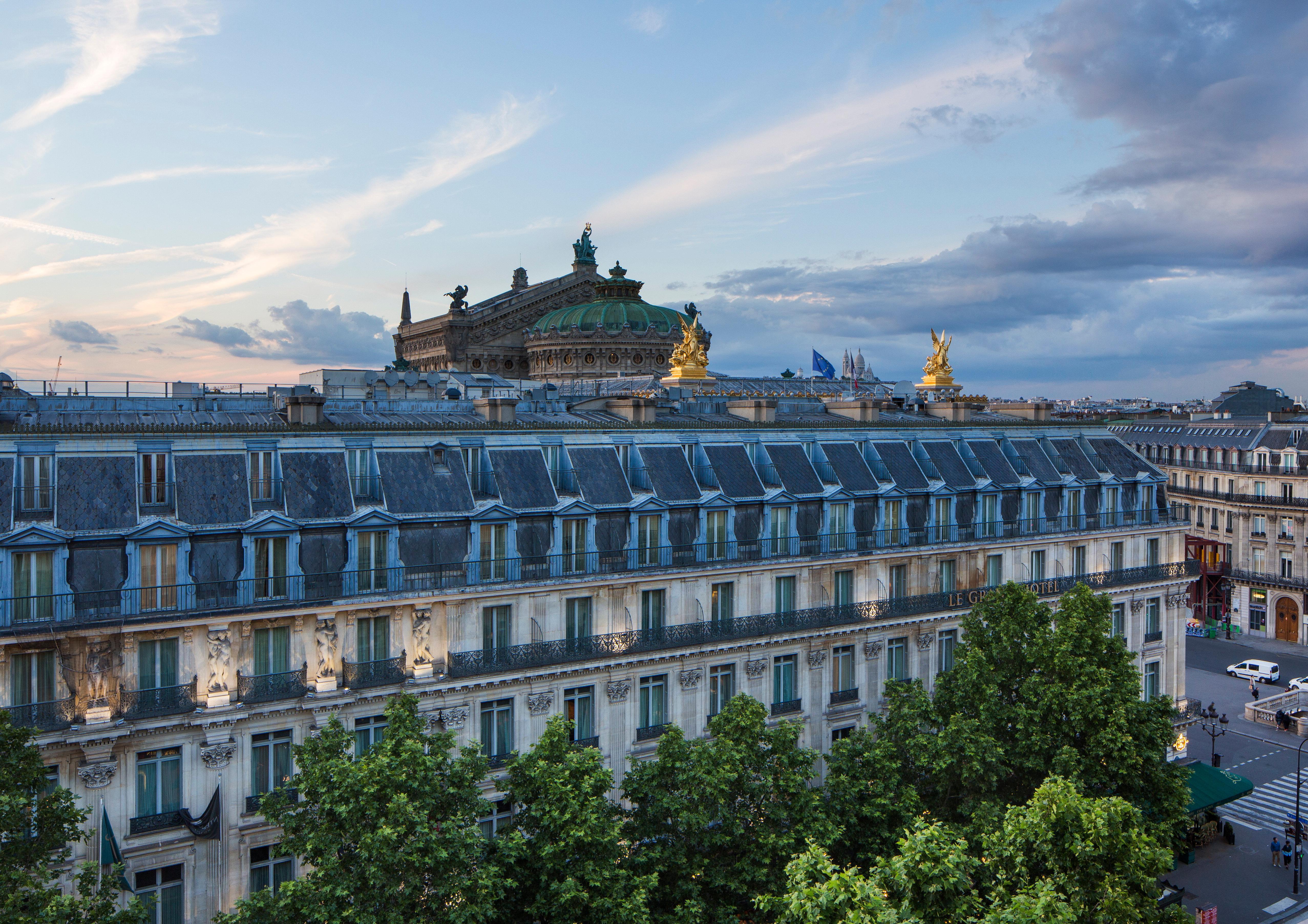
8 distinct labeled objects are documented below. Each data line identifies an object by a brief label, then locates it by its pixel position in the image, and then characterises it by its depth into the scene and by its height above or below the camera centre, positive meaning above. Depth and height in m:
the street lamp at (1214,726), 57.22 -18.23
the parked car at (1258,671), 76.50 -18.18
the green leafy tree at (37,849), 25.56 -11.01
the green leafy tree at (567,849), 28.64 -11.90
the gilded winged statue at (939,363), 67.56 +4.49
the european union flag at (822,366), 76.12 +4.88
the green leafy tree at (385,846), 27.33 -11.10
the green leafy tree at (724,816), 31.45 -12.04
